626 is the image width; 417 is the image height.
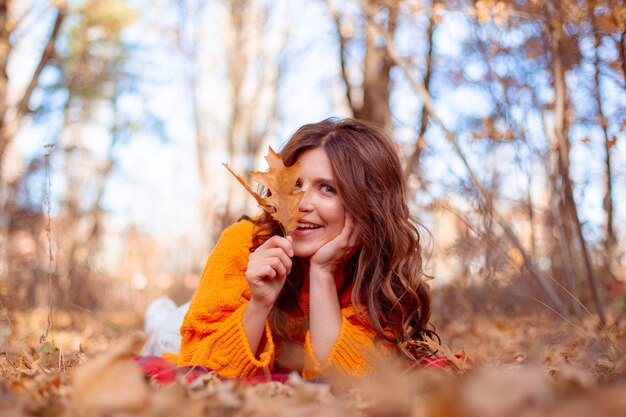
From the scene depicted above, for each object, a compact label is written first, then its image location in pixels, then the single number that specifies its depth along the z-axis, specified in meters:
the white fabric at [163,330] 3.45
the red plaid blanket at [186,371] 1.96
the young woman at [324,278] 2.36
